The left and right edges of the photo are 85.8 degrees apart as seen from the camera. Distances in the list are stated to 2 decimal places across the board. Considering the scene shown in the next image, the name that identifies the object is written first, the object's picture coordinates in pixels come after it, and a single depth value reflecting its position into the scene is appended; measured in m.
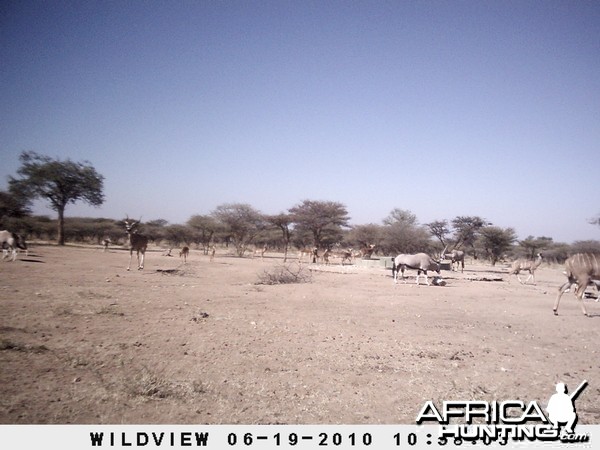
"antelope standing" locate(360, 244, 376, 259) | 32.22
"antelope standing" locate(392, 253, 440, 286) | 17.53
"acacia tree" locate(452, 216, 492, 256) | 38.94
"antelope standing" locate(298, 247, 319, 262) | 33.19
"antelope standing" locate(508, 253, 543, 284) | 22.27
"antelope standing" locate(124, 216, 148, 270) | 17.52
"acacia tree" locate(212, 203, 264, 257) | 44.03
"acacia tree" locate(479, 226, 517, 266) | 44.78
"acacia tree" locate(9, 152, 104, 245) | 31.89
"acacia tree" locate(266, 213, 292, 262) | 43.50
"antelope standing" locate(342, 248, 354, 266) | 33.39
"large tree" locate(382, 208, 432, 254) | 42.19
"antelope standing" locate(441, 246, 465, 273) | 28.97
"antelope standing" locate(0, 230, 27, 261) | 15.74
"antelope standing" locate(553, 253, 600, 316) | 9.73
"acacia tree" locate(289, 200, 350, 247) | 41.91
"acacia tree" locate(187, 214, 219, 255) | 46.16
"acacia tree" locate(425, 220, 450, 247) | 40.60
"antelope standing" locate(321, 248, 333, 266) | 30.84
